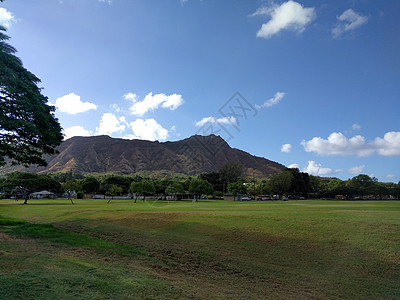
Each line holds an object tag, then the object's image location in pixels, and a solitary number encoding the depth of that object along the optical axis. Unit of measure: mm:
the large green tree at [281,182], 108625
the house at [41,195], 119688
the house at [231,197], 99331
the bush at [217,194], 121569
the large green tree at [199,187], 97438
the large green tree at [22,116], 17938
